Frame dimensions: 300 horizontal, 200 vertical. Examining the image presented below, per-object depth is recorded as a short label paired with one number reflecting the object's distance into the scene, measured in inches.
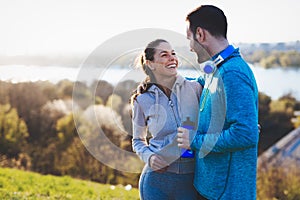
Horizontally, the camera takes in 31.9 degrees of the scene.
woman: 79.0
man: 67.9
